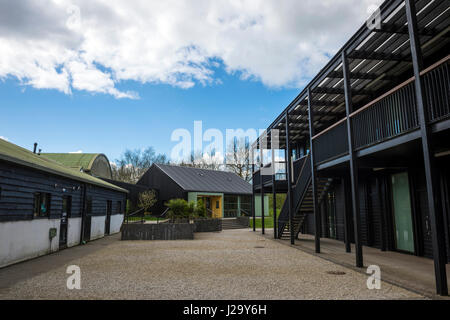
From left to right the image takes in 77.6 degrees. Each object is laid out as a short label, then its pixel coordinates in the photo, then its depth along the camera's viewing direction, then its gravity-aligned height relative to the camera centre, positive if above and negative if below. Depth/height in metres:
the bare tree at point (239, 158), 35.53 +5.30
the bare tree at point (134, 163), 39.56 +5.35
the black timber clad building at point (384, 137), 4.91 +1.39
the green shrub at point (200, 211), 19.30 -0.80
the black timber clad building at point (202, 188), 26.16 +1.15
